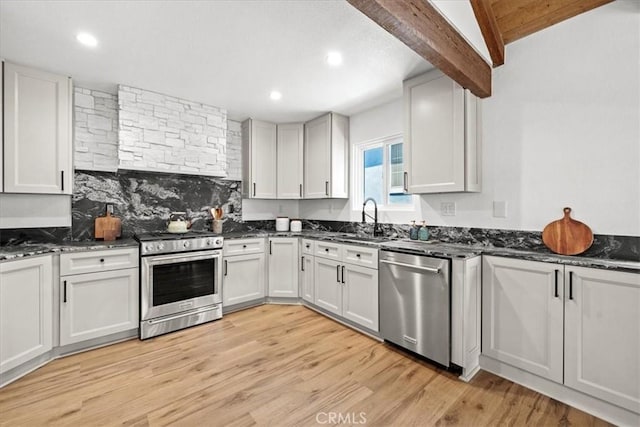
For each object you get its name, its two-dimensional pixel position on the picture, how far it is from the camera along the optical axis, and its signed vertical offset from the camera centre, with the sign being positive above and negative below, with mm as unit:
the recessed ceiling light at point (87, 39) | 2057 +1270
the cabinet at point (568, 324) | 1628 -724
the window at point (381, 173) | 3393 +494
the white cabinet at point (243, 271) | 3372 -730
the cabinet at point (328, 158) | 3740 +732
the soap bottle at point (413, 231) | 2967 -200
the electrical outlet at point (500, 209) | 2400 +26
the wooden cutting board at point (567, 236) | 1976 -170
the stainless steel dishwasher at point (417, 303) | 2154 -749
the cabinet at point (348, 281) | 2755 -739
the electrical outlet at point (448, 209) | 2757 +30
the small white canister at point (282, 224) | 4164 -179
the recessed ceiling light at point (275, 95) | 3097 +1299
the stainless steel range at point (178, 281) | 2766 -721
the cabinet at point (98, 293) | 2416 -736
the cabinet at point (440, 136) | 2414 +682
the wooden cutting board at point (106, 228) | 3004 -174
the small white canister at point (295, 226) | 4164 -208
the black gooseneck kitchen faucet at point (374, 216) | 3427 -52
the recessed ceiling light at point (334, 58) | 2318 +1282
